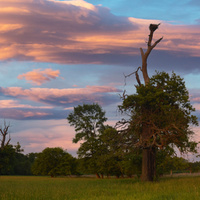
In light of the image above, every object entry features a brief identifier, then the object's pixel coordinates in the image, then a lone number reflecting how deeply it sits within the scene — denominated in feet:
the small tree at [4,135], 204.95
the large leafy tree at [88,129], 199.00
